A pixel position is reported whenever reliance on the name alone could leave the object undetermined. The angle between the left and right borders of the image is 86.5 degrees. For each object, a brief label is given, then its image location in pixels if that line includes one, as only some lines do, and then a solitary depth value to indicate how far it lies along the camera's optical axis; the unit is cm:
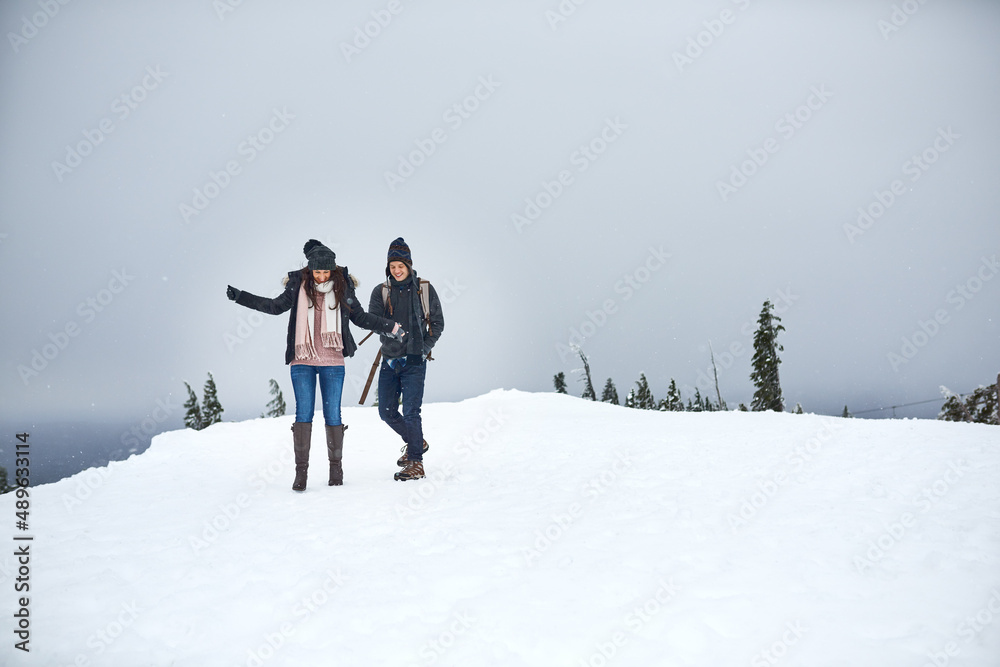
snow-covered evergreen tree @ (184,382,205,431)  5241
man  704
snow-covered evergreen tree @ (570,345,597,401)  4388
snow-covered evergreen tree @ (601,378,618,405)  6988
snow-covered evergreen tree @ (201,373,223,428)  5112
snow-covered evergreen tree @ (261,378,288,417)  6256
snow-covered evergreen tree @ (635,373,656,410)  6281
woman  641
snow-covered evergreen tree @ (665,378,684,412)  5512
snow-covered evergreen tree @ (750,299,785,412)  3738
